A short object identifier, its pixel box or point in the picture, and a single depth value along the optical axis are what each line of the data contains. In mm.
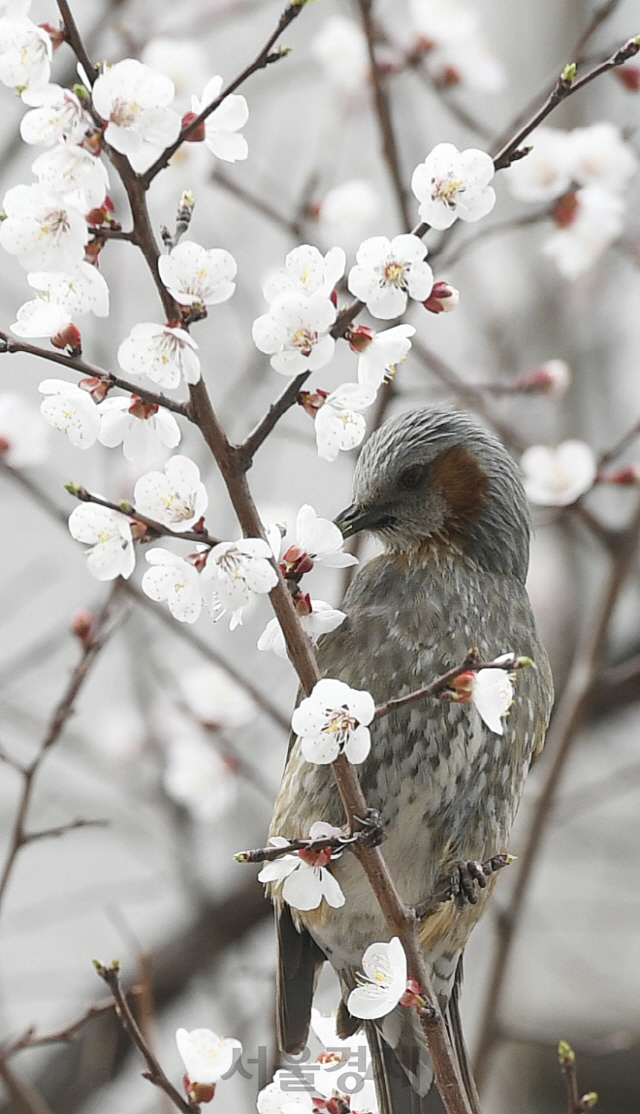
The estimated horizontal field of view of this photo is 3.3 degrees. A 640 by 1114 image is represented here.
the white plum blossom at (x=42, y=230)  3130
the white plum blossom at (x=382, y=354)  3158
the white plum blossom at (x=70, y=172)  3126
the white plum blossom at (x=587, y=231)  4053
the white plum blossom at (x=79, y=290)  3143
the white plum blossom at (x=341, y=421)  3167
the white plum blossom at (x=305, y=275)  3149
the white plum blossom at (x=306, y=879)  3209
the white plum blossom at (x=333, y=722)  3156
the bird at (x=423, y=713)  3386
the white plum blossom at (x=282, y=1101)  3245
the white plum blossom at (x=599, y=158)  3993
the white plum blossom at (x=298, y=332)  3141
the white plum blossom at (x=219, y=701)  5013
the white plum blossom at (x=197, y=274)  3134
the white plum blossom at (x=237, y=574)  3147
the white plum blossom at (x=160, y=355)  3134
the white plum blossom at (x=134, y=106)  3119
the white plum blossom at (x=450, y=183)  3165
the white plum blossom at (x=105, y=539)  3173
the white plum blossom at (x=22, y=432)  3826
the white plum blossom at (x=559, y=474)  3981
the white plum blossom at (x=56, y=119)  3123
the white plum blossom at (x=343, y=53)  4967
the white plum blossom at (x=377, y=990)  3203
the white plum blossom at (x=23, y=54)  3128
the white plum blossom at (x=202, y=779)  5079
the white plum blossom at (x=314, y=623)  3198
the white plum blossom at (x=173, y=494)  3156
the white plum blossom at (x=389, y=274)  3157
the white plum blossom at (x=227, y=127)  3156
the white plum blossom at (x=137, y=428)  3160
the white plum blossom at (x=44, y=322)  3145
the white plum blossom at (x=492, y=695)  3181
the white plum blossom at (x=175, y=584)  3167
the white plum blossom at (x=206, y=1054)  3257
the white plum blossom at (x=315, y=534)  3197
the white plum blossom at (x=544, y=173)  4039
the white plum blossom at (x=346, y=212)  4397
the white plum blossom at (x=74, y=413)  3157
